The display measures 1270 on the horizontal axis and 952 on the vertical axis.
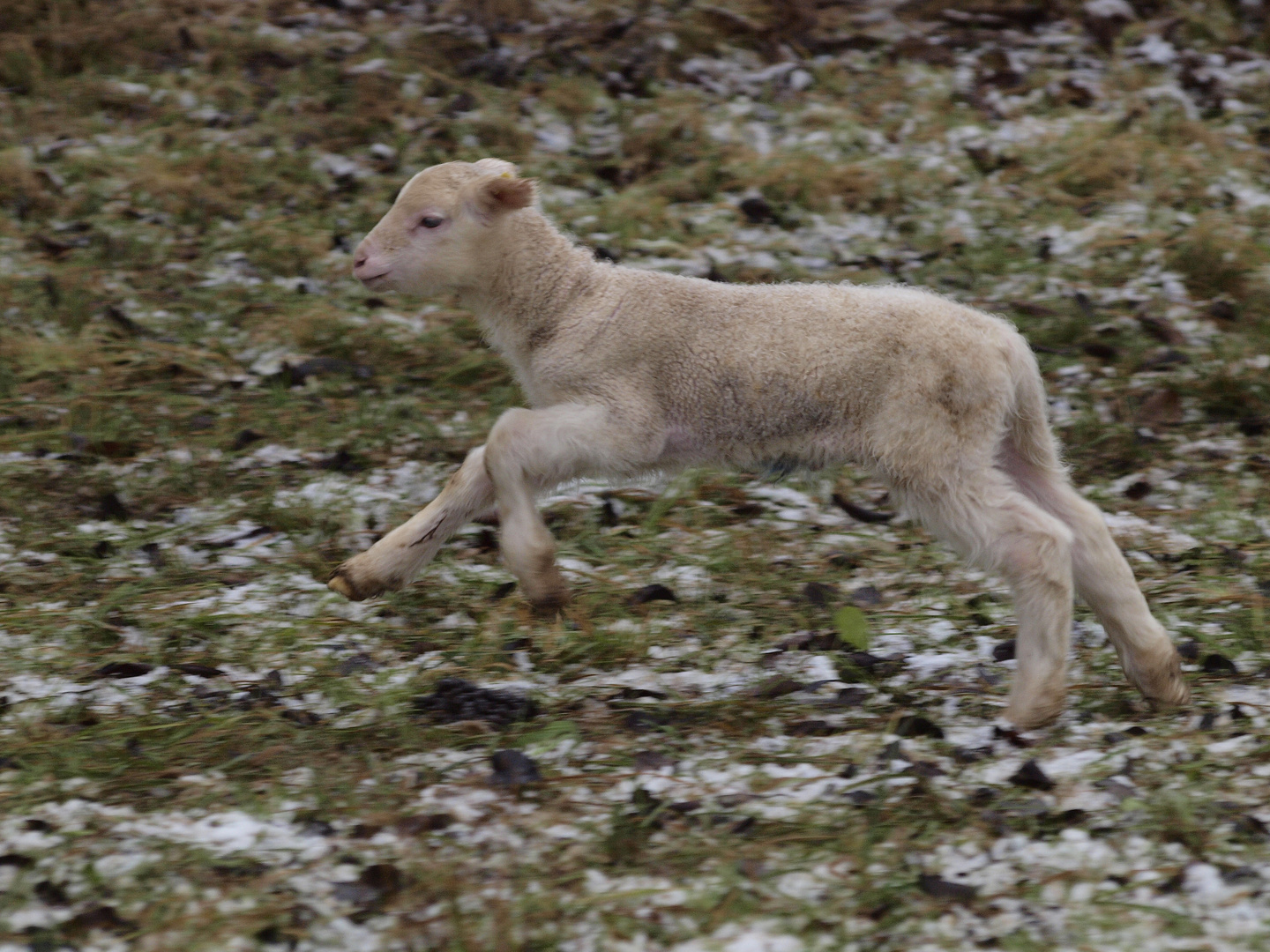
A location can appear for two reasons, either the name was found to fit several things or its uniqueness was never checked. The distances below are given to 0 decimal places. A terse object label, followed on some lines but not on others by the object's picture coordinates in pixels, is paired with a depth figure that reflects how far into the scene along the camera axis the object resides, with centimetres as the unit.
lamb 755
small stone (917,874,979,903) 596
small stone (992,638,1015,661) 847
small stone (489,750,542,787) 688
